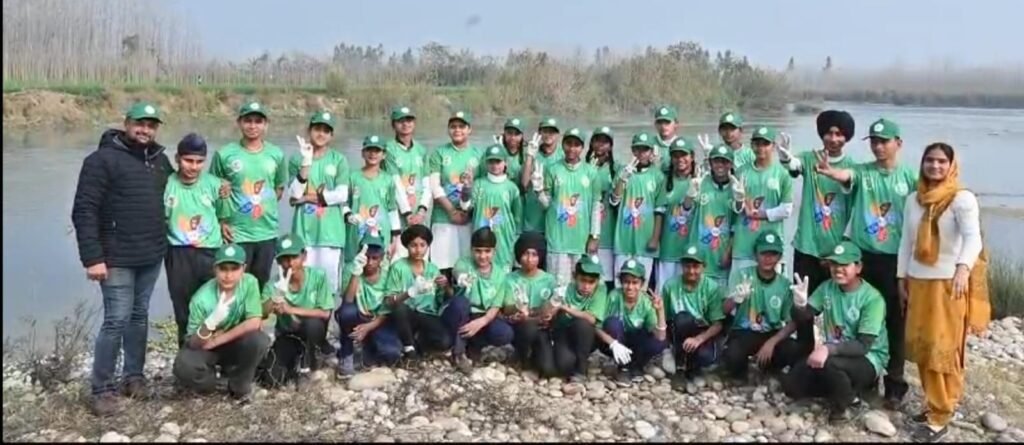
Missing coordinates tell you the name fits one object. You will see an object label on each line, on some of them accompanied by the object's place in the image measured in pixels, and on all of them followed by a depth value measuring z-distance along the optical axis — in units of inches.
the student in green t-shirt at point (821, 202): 207.6
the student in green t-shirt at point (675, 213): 232.1
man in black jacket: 181.0
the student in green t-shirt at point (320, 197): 225.9
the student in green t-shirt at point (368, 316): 217.3
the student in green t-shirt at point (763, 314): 209.3
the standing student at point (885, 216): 201.5
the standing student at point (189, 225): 196.5
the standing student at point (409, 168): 240.5
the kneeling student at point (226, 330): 191.2
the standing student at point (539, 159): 241.6
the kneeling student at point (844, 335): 193.9
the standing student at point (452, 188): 242.5
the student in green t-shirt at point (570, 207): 237.3
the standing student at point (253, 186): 211.6
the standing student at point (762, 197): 219.8
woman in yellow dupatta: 181.5
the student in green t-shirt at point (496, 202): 237.3
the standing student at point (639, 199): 236.7
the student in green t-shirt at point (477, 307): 221.8
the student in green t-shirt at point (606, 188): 243.0
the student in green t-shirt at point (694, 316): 218.2
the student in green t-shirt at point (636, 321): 218.8
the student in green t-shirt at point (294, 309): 204.4
